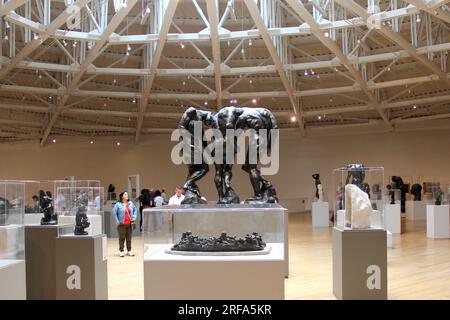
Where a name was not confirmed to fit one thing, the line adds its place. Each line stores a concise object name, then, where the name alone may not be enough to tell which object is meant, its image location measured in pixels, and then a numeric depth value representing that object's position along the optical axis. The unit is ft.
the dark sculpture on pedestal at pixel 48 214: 29.30
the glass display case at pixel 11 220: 20.24
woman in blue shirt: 44.57
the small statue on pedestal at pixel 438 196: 59.82
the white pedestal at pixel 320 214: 71.82
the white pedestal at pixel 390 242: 44.74
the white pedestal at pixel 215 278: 19.63
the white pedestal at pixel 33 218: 33.81
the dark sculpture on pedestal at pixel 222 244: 20.83
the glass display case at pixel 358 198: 26.68
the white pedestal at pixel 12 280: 18.26
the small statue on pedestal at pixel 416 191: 83.76
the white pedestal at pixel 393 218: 60.80
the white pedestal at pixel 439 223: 56.24
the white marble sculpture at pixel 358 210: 26.61
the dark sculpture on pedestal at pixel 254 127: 26.96
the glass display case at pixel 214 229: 20.84
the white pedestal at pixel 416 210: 81.97
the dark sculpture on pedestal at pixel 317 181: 77.97
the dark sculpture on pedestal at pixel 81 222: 26.89
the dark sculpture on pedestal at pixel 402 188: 86.91
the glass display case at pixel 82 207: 27.27
